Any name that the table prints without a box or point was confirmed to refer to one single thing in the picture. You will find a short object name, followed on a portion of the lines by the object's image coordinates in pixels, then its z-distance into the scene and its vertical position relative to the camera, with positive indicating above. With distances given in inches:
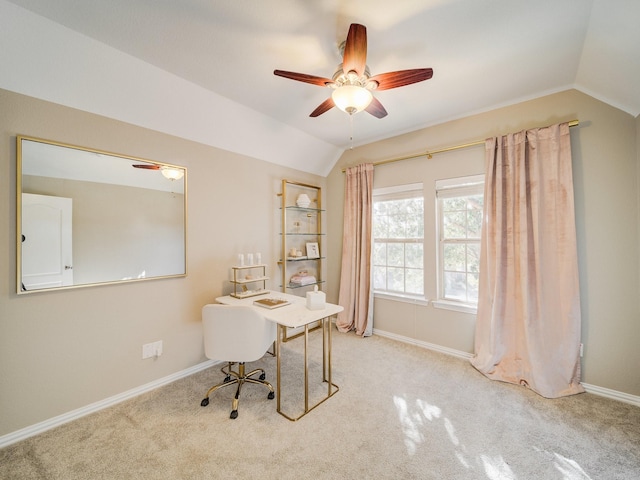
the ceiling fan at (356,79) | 57.7 +41.3
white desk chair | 75.4 -27.6
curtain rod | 86.3 +41.8
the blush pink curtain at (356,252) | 138.3 -5.3
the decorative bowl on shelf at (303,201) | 140.3 +23.1
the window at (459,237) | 111.9 +2.4
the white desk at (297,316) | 75.5 -23.4
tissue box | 87.3 -20.2
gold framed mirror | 69.4 +8.2
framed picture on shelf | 147.9 -4.5
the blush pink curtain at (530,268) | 85.9 -9.5
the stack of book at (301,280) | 138.6 -20.7
